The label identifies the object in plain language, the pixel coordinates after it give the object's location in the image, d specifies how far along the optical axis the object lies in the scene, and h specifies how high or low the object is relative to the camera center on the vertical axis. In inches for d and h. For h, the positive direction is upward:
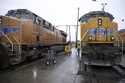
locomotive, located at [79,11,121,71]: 440.5 -1.3
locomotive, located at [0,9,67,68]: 467.5 +8.1
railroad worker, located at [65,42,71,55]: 1157.1 -56.6
